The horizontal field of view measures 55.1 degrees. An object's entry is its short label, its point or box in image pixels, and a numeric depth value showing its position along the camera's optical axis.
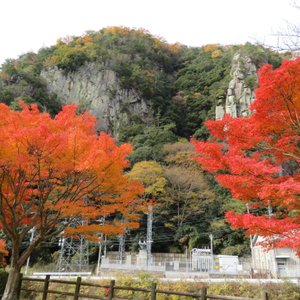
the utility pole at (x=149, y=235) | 24.80
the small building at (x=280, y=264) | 21.02
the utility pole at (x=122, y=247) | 24.89
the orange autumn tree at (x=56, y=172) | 7.56
